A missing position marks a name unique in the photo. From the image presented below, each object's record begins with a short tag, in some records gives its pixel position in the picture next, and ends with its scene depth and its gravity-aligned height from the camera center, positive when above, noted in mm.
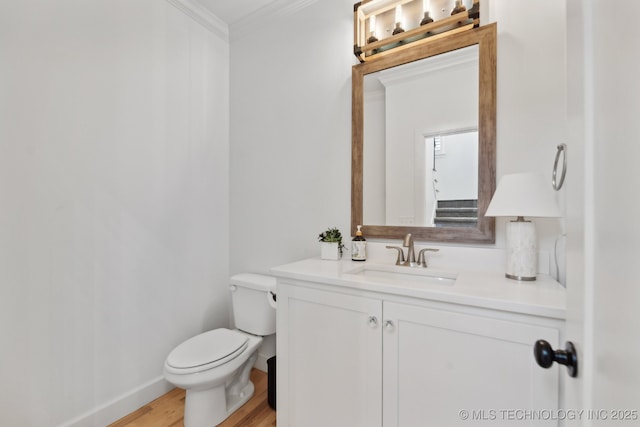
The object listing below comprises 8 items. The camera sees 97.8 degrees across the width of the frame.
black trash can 1668 -1050
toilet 1417 -795
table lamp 1014 -4
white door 317 +1
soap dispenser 1575 -214
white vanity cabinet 835 -538
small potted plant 1620 -203
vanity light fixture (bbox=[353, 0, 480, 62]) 1341 +971
